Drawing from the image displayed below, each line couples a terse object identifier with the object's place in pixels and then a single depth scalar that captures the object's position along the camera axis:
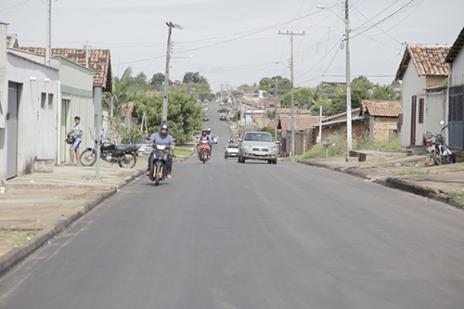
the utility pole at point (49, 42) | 30.45
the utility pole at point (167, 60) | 58.21
